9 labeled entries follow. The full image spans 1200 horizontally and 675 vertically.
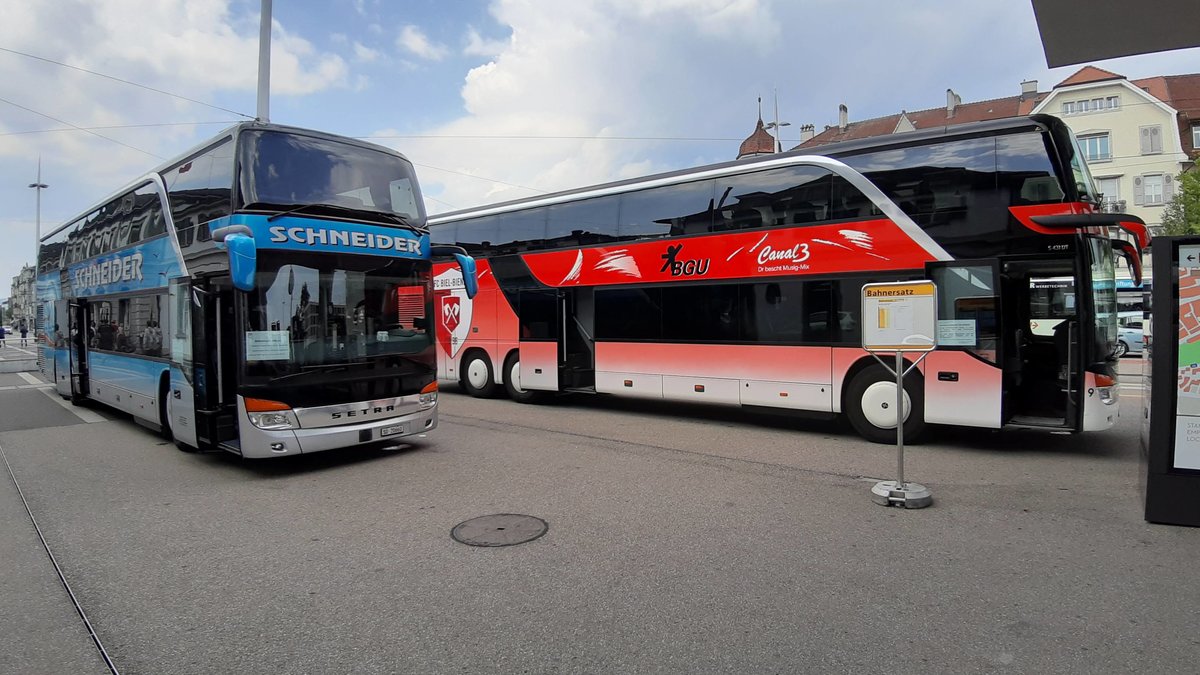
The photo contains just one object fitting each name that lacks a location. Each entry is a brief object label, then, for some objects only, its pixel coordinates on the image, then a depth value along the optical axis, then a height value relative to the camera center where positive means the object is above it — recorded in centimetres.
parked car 2662 -67
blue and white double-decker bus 730 +37
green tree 3002 +527
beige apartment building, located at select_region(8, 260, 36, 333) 7840 +466
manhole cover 535 -174
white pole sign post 625 -6
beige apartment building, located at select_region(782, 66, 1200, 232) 4092 +1208
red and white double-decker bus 813 +68
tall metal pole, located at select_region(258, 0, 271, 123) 1344 +538
